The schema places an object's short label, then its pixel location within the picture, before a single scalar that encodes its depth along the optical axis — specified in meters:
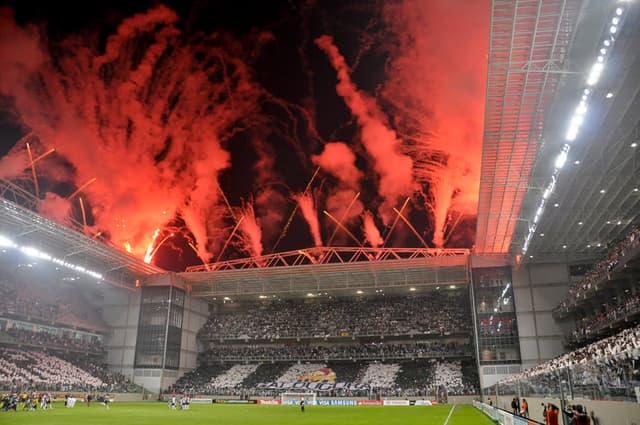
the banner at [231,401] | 66.94
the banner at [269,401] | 66.70
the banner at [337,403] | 63.09
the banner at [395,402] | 62.41
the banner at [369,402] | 63.19
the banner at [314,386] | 69.50
